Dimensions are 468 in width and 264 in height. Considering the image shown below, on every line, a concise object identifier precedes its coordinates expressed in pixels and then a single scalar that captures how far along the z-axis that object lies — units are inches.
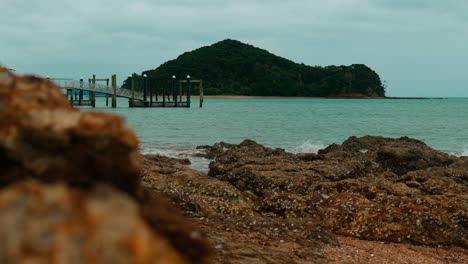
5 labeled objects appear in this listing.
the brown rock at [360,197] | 250.8
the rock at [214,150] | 713.7
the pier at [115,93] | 2149.4
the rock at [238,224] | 158.4
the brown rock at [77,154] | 52.0
